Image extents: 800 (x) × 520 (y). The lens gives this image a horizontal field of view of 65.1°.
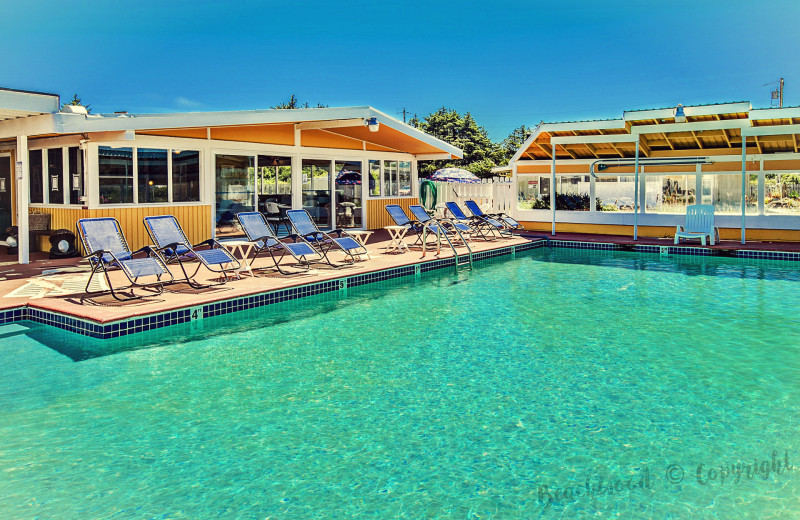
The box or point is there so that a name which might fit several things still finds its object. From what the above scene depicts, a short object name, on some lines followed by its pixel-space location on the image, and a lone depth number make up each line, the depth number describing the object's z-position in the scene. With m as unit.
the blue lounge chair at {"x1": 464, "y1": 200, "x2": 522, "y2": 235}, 15.14
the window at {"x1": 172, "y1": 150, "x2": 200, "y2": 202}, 11.46
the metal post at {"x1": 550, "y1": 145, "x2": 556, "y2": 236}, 15.20
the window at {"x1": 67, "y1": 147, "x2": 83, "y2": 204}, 10.48
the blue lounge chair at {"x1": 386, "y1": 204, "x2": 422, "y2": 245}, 12.49
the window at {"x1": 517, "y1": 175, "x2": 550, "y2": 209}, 16.70
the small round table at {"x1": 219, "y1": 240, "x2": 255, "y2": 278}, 9.01
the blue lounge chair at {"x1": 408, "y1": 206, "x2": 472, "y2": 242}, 11.64
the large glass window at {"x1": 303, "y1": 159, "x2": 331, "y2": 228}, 14.27
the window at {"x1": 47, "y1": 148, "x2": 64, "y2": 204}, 10.95
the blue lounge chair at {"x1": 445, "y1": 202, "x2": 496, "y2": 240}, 14.77
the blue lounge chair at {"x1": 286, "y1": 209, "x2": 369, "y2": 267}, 9.71
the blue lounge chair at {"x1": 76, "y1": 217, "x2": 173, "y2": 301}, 6.94
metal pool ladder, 11.37
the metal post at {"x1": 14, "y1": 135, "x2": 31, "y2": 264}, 9.21
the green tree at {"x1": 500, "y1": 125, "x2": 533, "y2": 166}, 56.14
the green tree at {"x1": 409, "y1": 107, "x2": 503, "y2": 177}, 38.84
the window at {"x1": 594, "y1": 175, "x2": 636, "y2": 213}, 15.59
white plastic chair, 13.05
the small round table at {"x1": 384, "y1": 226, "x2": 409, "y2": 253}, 12.09
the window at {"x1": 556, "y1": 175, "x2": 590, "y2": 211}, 16.16
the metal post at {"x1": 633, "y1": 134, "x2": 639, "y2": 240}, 14.31
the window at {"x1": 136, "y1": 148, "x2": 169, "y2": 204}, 10.91
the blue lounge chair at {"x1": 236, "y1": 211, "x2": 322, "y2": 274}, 9.12
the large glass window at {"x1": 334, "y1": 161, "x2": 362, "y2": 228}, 15.22
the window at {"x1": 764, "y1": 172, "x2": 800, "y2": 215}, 13.55
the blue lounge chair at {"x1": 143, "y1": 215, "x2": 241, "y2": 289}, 7.75
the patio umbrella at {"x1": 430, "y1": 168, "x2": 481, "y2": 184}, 21.48
